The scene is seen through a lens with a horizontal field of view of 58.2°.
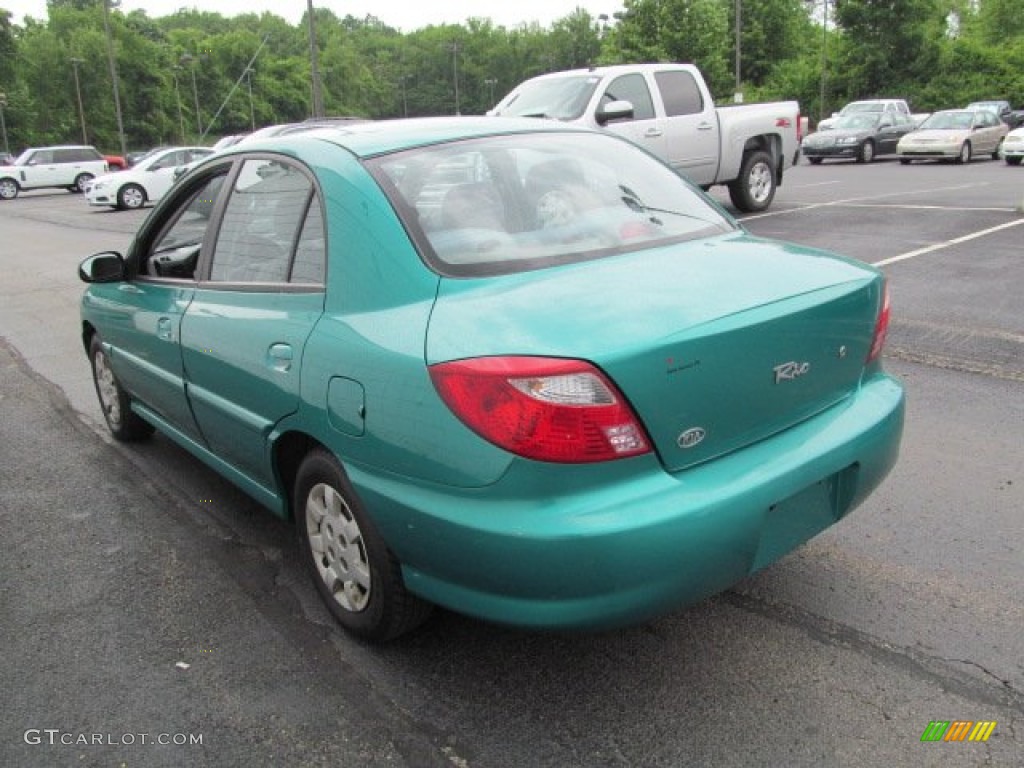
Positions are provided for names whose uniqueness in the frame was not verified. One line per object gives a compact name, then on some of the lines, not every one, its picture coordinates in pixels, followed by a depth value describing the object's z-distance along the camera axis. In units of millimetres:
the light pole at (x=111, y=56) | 44788
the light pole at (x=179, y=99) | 86562
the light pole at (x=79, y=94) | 70338
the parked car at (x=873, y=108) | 28469
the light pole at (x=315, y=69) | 24641
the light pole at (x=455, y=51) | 105675
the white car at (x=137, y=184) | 24547
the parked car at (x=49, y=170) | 35844
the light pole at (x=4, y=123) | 65500
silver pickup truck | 11266
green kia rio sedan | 2266
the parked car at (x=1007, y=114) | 35247
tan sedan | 23750
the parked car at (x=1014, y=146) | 22266
